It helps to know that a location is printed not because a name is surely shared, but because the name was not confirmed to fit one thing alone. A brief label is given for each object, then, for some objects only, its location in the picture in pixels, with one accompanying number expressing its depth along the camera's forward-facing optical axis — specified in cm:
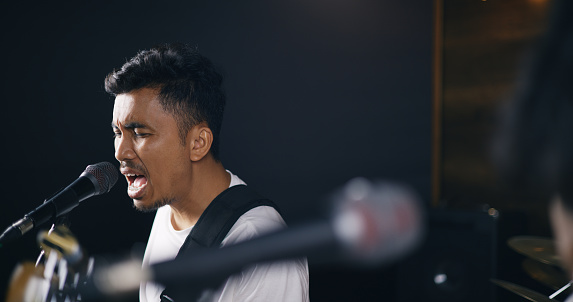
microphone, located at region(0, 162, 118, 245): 103
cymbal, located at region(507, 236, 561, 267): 172
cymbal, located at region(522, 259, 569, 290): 180
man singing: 150
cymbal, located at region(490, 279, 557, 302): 148
